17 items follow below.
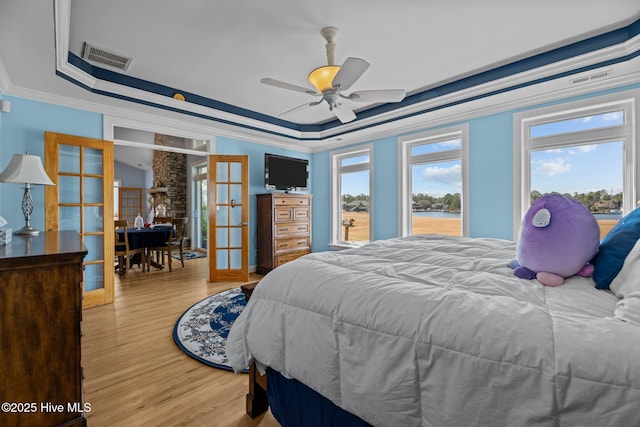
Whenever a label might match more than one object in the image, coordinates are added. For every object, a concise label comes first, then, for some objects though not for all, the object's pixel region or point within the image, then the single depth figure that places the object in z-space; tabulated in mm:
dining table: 4941
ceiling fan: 2279
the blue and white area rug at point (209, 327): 2258
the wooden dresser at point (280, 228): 4816
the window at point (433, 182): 4082
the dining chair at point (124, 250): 4785
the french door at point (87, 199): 3125
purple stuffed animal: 1131
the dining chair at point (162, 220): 6424
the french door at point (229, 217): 4496
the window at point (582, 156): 2924
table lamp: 2230
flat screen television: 5031
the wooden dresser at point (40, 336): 1258
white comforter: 687
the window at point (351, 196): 5133
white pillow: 771
